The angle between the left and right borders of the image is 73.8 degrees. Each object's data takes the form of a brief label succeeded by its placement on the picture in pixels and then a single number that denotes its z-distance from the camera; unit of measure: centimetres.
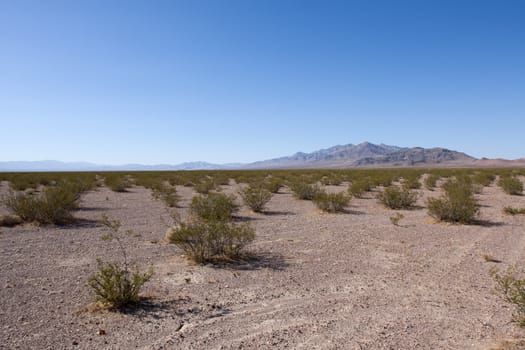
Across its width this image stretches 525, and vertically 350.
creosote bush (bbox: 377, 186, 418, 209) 1630
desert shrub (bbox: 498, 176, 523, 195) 2192
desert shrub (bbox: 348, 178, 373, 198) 2152
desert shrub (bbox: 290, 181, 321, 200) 2048
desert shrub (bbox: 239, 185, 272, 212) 1577
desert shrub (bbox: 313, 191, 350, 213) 1547
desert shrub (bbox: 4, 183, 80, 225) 1249
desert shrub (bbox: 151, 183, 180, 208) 1791
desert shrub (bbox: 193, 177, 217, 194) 2479
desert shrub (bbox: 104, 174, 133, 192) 2712
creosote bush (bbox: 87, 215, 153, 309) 533
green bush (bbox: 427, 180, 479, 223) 1223
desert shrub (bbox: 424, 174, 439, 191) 2737
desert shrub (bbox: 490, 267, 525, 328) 442
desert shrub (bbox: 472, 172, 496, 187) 2917
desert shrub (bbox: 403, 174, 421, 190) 2777
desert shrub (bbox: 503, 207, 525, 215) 1385
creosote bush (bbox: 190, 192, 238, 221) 1265
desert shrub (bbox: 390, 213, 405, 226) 1239
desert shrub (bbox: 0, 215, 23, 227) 1209
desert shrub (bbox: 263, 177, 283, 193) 2470
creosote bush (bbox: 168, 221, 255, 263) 815
